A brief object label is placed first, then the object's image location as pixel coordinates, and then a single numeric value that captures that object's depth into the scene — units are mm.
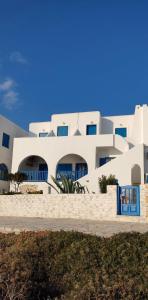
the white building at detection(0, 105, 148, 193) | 14853
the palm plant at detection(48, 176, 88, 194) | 12530
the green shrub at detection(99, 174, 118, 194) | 12180
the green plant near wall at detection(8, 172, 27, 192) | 16328
